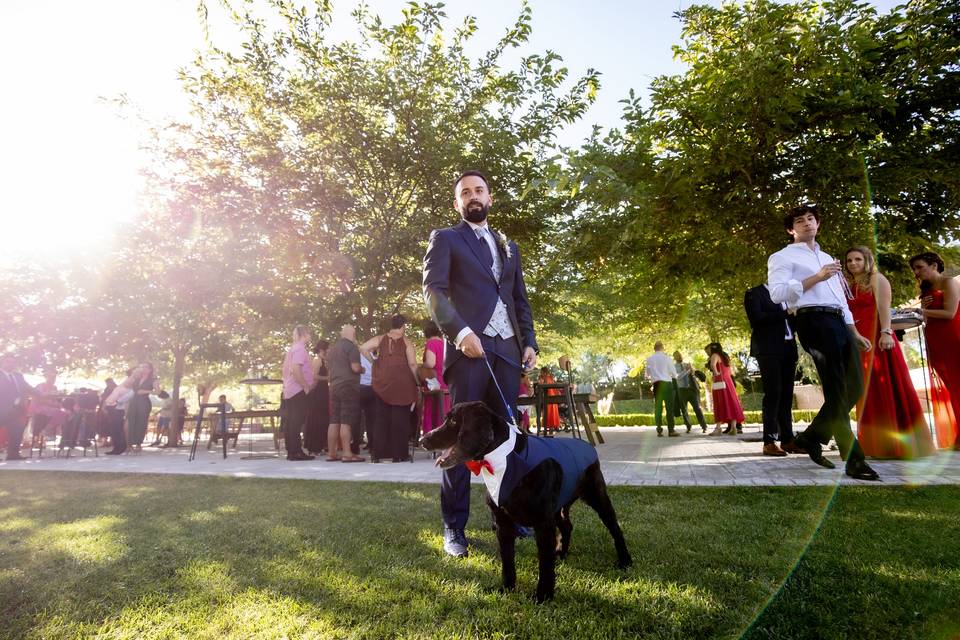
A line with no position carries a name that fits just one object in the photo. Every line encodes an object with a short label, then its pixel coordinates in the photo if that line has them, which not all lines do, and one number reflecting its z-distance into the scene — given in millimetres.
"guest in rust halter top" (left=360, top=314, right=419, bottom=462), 8281
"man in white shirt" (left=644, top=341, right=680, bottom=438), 12484
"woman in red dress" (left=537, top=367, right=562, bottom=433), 15539
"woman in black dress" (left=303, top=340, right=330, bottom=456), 10648
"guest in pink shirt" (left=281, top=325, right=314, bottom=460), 9141
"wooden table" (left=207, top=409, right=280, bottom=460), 9281
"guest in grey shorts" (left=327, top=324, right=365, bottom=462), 8734
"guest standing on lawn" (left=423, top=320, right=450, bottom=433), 8195
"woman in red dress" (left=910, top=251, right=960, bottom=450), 6378
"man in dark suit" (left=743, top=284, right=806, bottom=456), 6988
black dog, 2373
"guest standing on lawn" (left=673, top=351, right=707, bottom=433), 13242
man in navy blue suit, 3170
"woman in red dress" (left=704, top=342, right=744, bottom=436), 11688
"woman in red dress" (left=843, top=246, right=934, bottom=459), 5844
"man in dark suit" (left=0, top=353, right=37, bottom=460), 11300
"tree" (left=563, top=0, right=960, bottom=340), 7582
